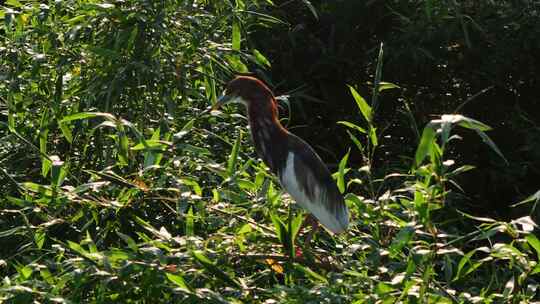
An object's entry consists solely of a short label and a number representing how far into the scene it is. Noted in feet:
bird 22.27
